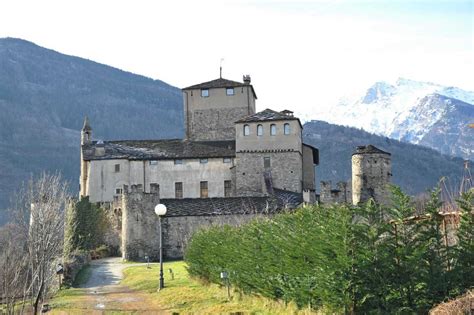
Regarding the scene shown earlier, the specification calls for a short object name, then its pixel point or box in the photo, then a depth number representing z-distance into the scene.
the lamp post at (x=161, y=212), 38.28
